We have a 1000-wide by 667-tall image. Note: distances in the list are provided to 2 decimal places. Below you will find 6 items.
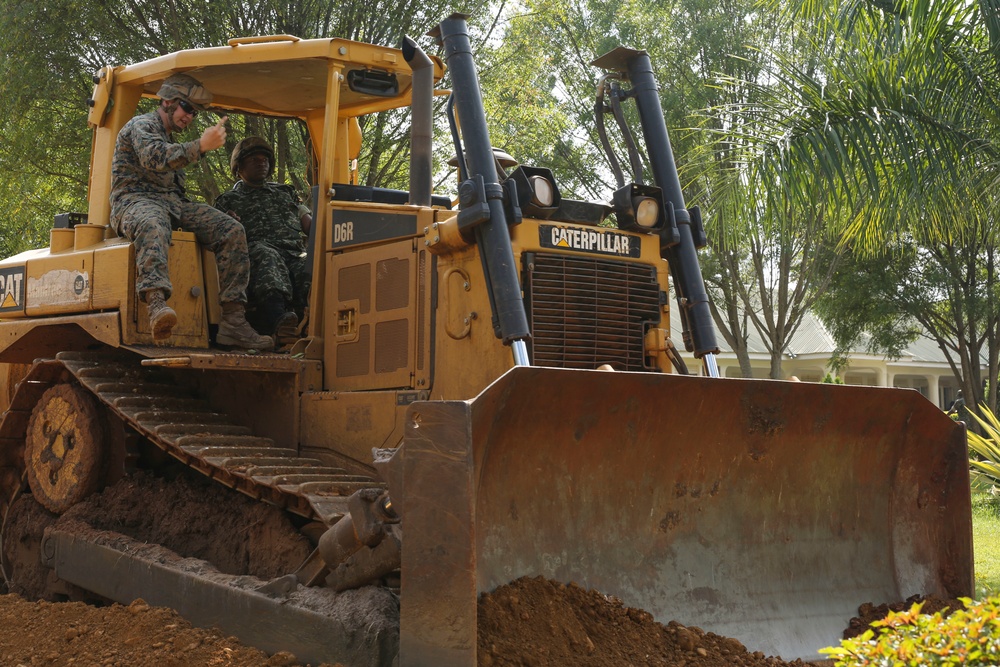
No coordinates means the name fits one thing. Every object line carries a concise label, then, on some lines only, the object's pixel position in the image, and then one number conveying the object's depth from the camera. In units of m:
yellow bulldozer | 4.55
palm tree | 9.72
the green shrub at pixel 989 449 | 10.70
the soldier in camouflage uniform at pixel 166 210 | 6.24
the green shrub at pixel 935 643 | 3.27
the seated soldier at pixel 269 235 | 6.72
